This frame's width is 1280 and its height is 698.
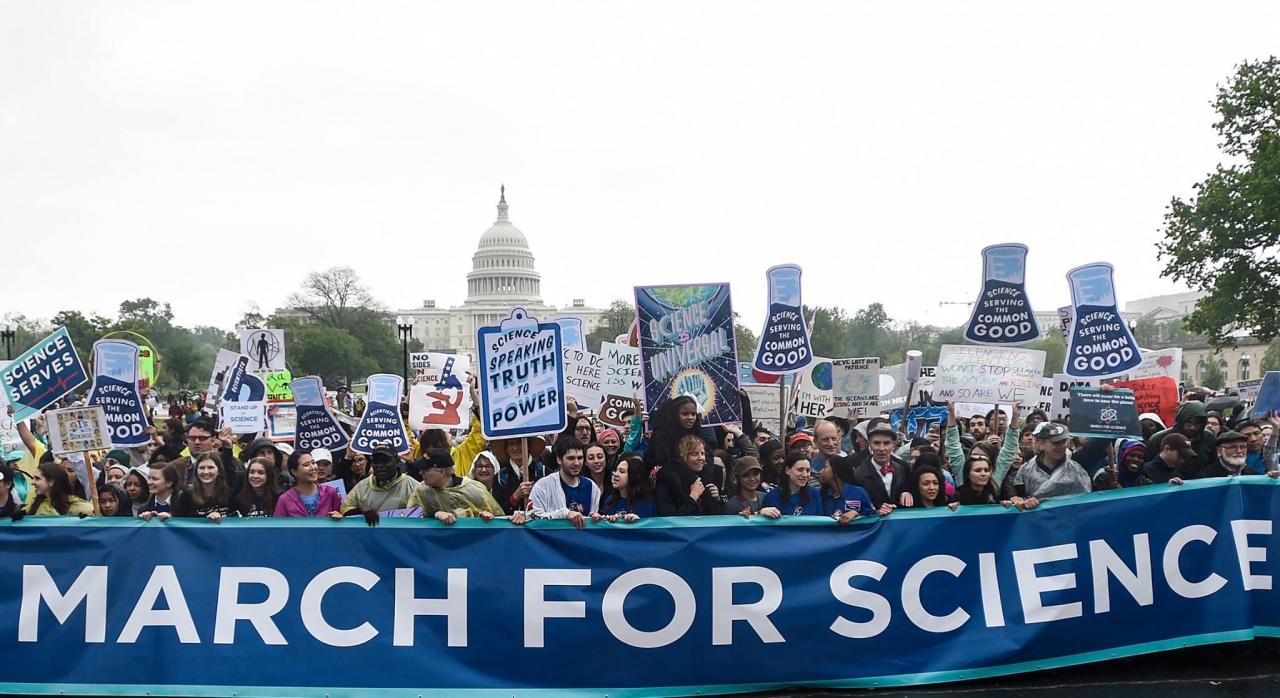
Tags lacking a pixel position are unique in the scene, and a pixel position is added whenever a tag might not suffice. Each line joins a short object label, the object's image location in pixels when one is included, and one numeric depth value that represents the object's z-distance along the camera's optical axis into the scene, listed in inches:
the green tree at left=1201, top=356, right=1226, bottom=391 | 2537.2
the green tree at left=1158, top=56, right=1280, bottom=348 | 1148.5
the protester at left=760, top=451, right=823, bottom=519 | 239.5
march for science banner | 215.6
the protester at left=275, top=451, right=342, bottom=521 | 247.3
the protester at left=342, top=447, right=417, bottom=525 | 240.1
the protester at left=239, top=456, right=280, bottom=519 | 253.0
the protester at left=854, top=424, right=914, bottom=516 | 258.2
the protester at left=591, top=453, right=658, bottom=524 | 244.2
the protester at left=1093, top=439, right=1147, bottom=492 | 269.0
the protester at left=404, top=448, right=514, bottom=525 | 235.5
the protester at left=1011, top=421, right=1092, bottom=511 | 257.1
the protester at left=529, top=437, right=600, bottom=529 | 241.8
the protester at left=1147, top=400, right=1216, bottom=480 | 301.7
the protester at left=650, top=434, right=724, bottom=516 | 239.5
